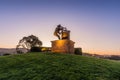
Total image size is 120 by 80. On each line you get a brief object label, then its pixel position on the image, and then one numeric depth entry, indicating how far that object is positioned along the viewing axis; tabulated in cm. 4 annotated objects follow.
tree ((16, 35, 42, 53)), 2800
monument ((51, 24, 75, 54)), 1554
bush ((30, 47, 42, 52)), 1977
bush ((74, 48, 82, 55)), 1852
